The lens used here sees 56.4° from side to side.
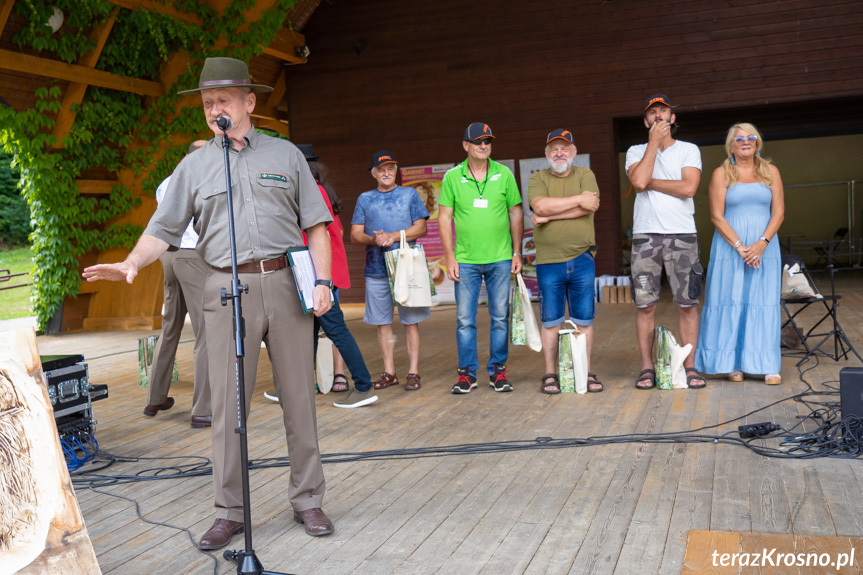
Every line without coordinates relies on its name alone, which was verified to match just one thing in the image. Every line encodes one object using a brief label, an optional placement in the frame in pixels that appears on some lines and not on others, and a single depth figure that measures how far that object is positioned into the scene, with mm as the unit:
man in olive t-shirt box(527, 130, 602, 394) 4773
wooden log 2135
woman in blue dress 4828
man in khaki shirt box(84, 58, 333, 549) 2713
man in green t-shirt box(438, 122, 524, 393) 4902
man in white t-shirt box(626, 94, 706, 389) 4750
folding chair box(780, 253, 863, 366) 5516
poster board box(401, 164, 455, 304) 11291
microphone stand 2379
